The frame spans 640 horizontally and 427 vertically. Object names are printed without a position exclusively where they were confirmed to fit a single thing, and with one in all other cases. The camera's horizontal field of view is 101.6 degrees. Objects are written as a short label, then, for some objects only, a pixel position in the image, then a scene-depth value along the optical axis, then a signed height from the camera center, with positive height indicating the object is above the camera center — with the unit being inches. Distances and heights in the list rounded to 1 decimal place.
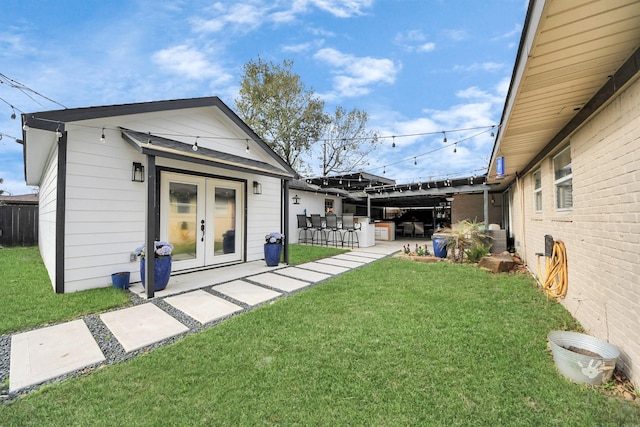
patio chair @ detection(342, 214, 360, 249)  395.5 -18.7
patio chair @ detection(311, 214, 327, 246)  405.1 -19.3
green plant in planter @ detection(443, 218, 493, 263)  259.7 -25.5
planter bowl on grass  73.5 -42.4
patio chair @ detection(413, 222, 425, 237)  622.8 -30.3
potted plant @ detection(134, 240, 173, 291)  163.5 -29.4
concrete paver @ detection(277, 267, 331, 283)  202.1 -47.7
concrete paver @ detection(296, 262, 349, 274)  230.5 -47.6
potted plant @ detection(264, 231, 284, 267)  241.6 -30.1
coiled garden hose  131.8 -30.0
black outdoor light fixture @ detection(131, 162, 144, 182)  182.2 +31.7
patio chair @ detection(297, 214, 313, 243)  431.6 -19.0
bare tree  675.6 +193.6
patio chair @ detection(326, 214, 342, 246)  387.9 -21.0
